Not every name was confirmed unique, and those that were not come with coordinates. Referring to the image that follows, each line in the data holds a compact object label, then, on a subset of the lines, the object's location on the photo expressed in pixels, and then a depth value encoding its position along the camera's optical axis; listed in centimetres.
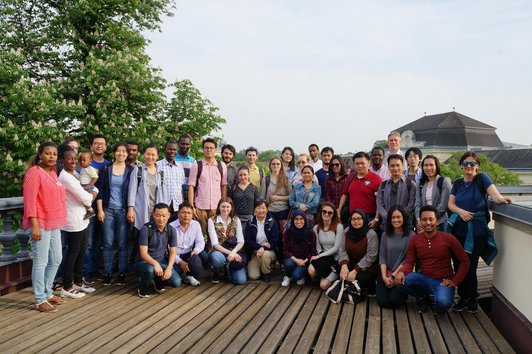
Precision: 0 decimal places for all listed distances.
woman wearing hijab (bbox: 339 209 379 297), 517
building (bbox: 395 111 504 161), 6481
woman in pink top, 424
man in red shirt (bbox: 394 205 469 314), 447
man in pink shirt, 606
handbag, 493
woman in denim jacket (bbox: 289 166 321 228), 608
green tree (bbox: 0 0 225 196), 1118
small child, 518
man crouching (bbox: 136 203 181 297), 508
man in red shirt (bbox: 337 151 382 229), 560
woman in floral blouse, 570
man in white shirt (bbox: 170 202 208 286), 557
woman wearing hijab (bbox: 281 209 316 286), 562
